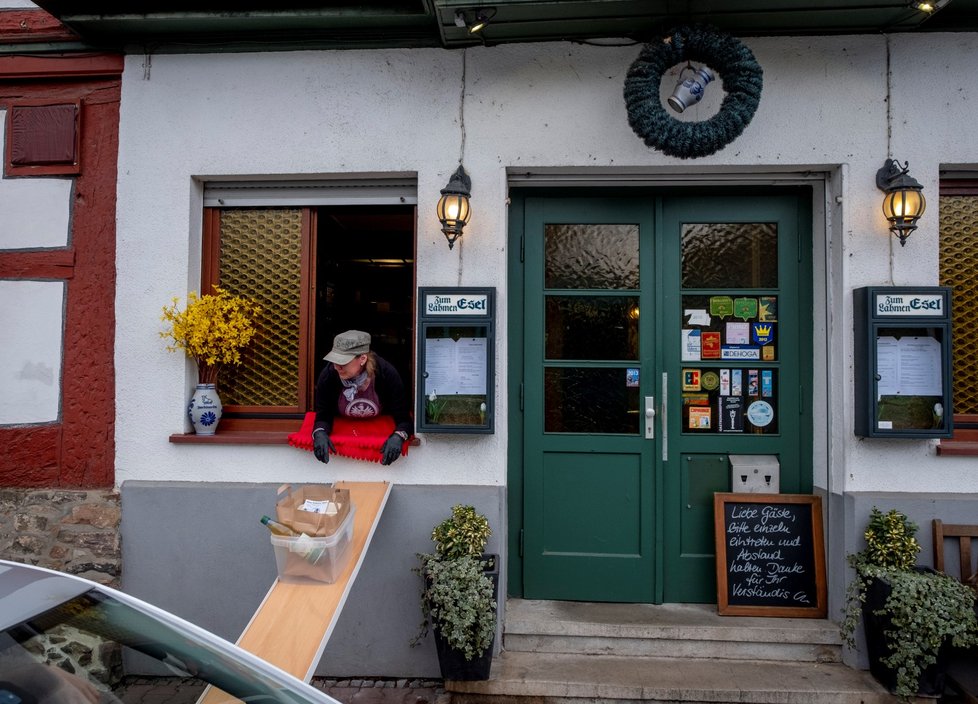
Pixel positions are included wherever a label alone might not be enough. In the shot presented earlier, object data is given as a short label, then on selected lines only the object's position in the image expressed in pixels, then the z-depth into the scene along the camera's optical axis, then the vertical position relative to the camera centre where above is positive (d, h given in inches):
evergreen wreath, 141.9 +64.3
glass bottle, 116.1 -30.0
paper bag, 116.2 -26.9
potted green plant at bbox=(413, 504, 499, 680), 136.6 -49.4
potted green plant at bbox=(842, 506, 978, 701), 132.3 -50.9
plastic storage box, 114.8 -35.3
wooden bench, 146.3 -44.8
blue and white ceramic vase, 161.3 -11.1
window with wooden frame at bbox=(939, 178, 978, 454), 162.1 +25.6
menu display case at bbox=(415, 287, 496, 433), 153.9 +2.6
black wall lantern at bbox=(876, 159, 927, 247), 145.9 +40.7
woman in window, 153.7 -8.0
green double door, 168.6 -2.5
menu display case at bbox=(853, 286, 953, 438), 147.9 +2.9
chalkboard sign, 162.1 -48.0
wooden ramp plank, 101.9 -43.8
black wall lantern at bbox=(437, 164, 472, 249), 151.3 +39.1
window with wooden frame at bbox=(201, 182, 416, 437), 171.5 +26.8
